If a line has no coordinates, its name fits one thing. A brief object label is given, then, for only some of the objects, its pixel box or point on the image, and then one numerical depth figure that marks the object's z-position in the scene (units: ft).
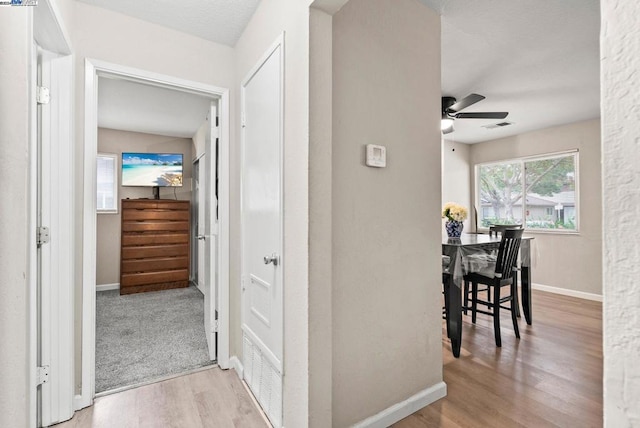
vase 10.10
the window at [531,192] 15.12
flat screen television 15.39
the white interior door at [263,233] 5.46
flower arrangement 10.00
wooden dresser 14.46
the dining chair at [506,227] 10.09
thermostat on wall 5.41
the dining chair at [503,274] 9.03
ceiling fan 10.31
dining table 8.19
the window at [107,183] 15.26
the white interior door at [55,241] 5.64
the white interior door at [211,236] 8.07
